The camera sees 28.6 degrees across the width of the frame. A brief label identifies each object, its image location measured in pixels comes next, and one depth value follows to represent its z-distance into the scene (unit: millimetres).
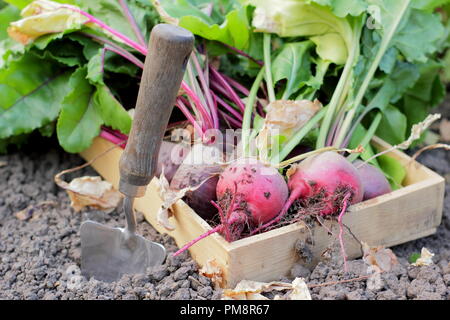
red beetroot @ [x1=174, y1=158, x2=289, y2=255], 634
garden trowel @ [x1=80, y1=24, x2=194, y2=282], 584
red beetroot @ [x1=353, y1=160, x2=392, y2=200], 702
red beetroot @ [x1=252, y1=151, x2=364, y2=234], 649
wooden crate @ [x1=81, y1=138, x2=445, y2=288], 626
